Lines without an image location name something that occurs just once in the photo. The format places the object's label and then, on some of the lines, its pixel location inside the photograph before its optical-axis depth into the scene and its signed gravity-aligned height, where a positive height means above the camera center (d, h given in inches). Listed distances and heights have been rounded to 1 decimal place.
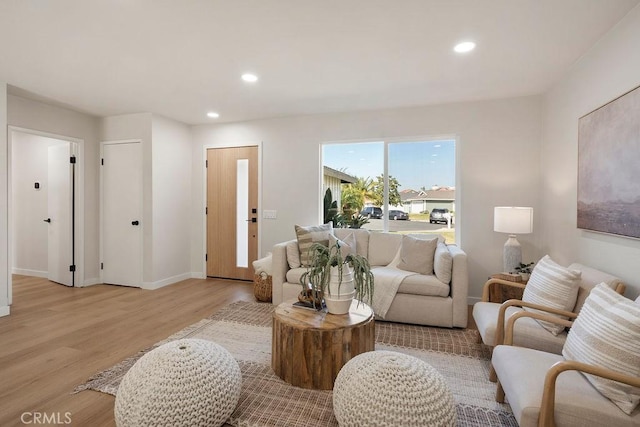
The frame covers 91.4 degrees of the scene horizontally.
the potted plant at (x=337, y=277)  83.0 -17.9
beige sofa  120.1 -32.2
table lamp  124.1 -6.0
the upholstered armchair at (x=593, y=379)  49.3 -29.1
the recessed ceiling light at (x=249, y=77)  122.5 +53.3
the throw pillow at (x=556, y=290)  78.8 -20.3
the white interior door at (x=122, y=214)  177.3 -2.0
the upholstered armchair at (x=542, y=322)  76.0 -28.9
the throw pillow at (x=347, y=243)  143.8 -15.4
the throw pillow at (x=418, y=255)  132.1 -18.8
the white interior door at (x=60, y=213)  177.9 -1.6
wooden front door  189.8 -0.8
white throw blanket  124.0 -31.8
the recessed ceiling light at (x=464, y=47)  97.0 +52.0
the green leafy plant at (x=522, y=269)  120.5 -22.7
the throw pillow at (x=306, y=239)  143.8 -13.1
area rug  69.6 -45.4
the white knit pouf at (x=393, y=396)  55.7 -34.4
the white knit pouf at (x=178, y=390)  57.5 -34.8
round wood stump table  78.0 -34.5
